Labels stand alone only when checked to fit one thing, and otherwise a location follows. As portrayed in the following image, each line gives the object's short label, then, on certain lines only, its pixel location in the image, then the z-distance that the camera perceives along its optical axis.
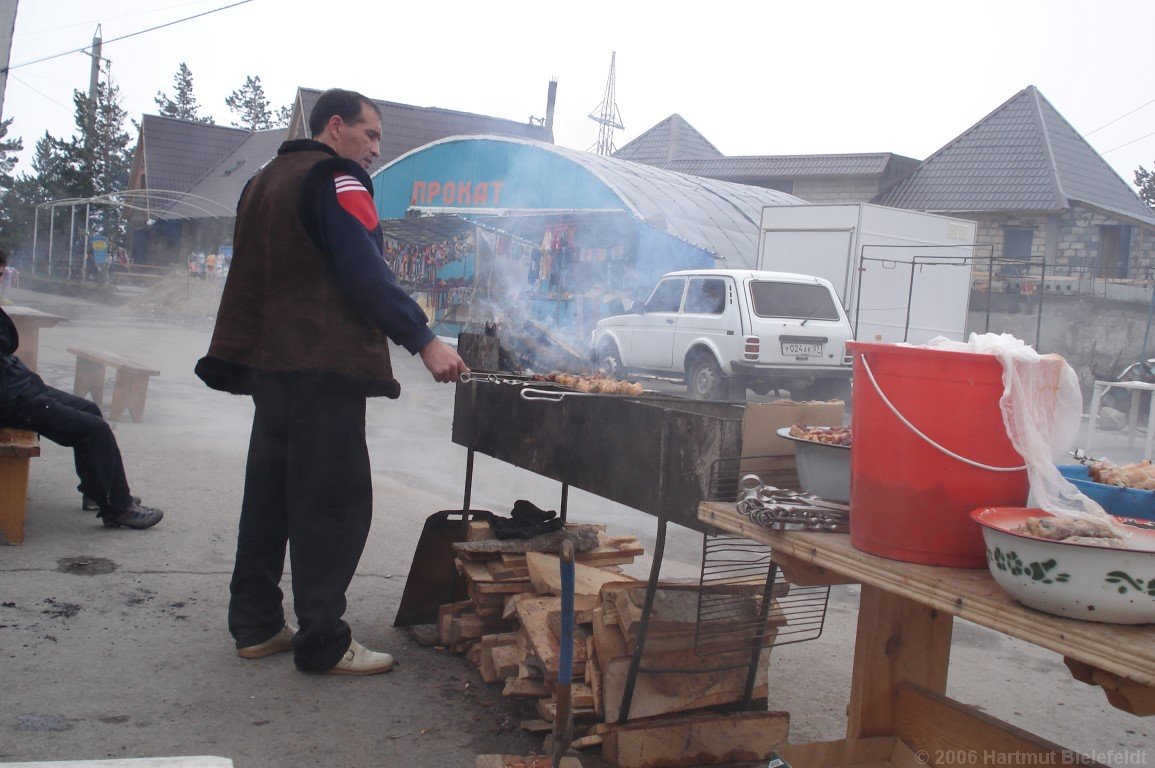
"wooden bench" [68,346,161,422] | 8.98
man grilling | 3.29
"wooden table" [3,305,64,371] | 8.62
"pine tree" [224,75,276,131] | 73.38
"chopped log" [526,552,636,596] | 3.68
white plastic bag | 1.84
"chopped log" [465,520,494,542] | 4.22
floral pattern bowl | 1.52
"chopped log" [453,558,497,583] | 3.86
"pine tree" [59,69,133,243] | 37.16
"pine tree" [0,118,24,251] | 37.19
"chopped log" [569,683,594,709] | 3.11
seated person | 4.90
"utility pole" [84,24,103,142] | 39.88
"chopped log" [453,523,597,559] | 3.94
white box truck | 15.24
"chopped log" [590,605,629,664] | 3.15
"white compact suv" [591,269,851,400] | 12.21
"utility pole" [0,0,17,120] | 9.62
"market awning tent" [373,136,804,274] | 17.23
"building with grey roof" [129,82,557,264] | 33.62
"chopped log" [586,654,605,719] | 3.11
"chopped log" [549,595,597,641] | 3.29
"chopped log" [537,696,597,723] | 3.13
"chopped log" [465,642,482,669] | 3.75
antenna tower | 31.35
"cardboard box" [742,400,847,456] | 2.89
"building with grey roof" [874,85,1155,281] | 26.75
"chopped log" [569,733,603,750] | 3.08
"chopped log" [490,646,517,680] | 3.46
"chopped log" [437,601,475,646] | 3.96
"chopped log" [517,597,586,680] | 3.23
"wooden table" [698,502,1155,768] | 1.62
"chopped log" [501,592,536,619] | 3.65
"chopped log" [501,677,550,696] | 3.34
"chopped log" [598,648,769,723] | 3.10
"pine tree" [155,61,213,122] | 66.81
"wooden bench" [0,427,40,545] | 4.79
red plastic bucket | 1.87
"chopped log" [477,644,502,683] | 3.58
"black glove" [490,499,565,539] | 4.08
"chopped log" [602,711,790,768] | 3.02
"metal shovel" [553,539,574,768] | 2.48
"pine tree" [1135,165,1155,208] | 52.22
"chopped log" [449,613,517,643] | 3.83
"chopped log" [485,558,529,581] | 3.86
